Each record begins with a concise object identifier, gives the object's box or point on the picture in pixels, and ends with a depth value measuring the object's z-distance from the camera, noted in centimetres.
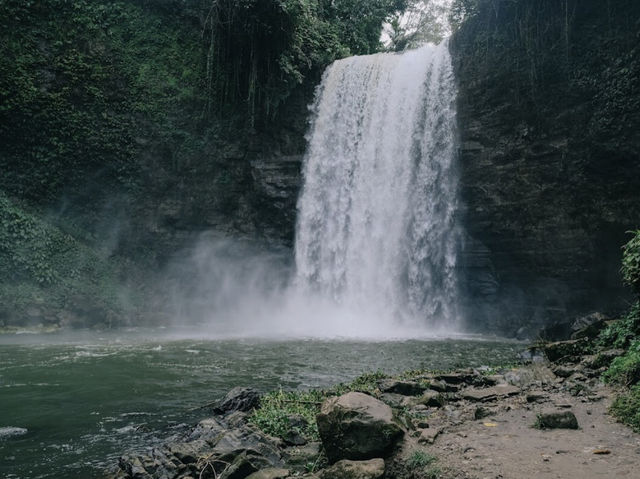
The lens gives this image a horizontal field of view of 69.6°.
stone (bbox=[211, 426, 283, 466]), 447
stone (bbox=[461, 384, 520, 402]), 607
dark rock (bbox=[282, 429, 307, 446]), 507
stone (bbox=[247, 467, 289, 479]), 400
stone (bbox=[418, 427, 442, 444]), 440
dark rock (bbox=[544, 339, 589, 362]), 841
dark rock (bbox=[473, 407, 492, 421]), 520
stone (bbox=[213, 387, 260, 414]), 619
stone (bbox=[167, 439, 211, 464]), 451
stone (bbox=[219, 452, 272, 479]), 409
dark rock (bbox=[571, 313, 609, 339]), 893
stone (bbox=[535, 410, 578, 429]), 455
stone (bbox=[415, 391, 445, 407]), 598
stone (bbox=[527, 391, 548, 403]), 571
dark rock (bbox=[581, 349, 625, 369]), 688
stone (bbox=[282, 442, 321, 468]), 450
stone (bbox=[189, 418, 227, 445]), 495
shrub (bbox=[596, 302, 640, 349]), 747
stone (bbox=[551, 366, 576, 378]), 690
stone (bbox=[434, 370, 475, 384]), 733
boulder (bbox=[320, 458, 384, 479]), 371
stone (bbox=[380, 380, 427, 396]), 666
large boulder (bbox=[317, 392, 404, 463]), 400
